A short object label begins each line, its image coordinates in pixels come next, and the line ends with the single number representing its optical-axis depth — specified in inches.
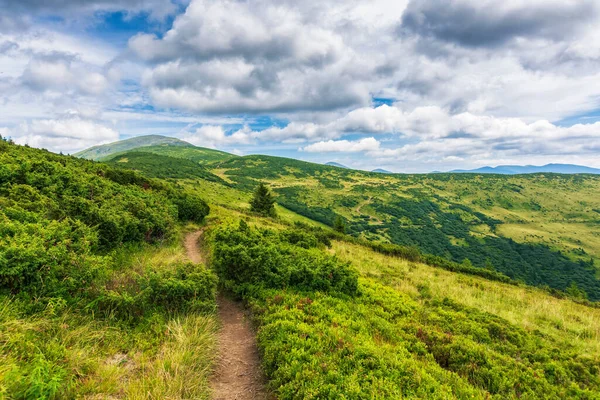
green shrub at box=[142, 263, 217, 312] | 347.9
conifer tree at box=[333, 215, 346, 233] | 2066.9
